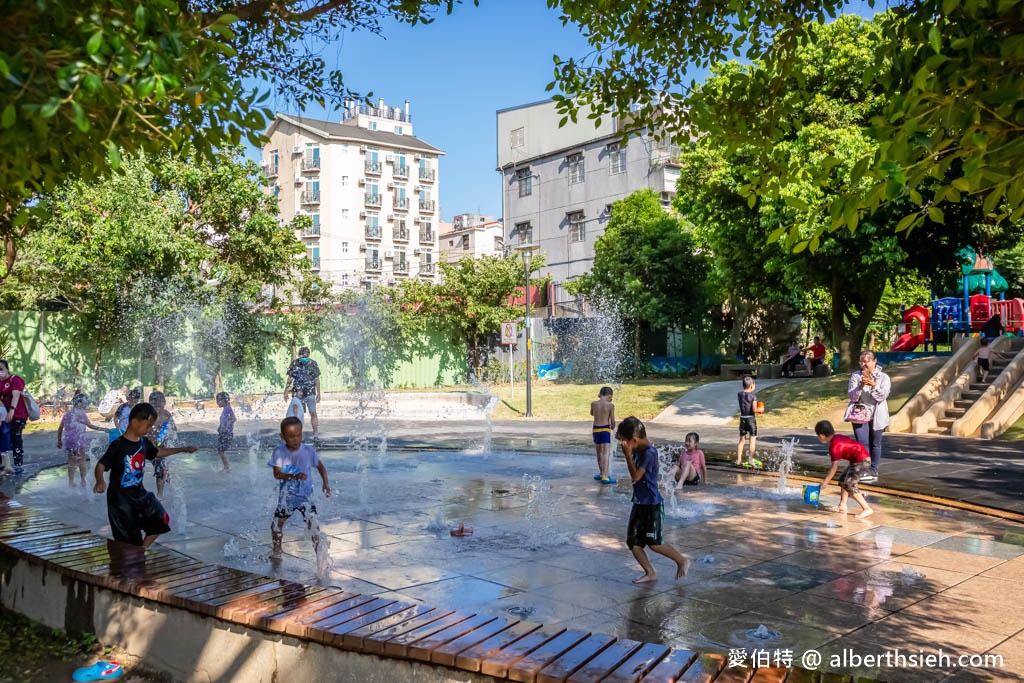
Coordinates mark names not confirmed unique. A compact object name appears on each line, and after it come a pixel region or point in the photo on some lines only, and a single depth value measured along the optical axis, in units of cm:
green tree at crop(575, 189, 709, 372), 3300
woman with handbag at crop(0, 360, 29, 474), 1184
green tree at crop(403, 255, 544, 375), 3419
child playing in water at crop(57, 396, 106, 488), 1061
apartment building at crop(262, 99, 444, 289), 5797
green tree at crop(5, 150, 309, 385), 2152
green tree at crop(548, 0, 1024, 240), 348
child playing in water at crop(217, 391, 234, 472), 1191
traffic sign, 2359
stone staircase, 1783
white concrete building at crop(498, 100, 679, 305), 4088
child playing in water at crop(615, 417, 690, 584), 630
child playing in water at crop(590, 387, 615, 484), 1113
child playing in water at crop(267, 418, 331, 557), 678
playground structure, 2439
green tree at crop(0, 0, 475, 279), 344
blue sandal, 453
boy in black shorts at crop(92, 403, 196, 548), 604
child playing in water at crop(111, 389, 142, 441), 1003
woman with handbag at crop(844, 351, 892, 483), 1003
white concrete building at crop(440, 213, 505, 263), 6844
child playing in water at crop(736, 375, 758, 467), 1292
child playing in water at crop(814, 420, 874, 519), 886
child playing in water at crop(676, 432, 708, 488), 1099
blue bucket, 966
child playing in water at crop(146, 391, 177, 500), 923
